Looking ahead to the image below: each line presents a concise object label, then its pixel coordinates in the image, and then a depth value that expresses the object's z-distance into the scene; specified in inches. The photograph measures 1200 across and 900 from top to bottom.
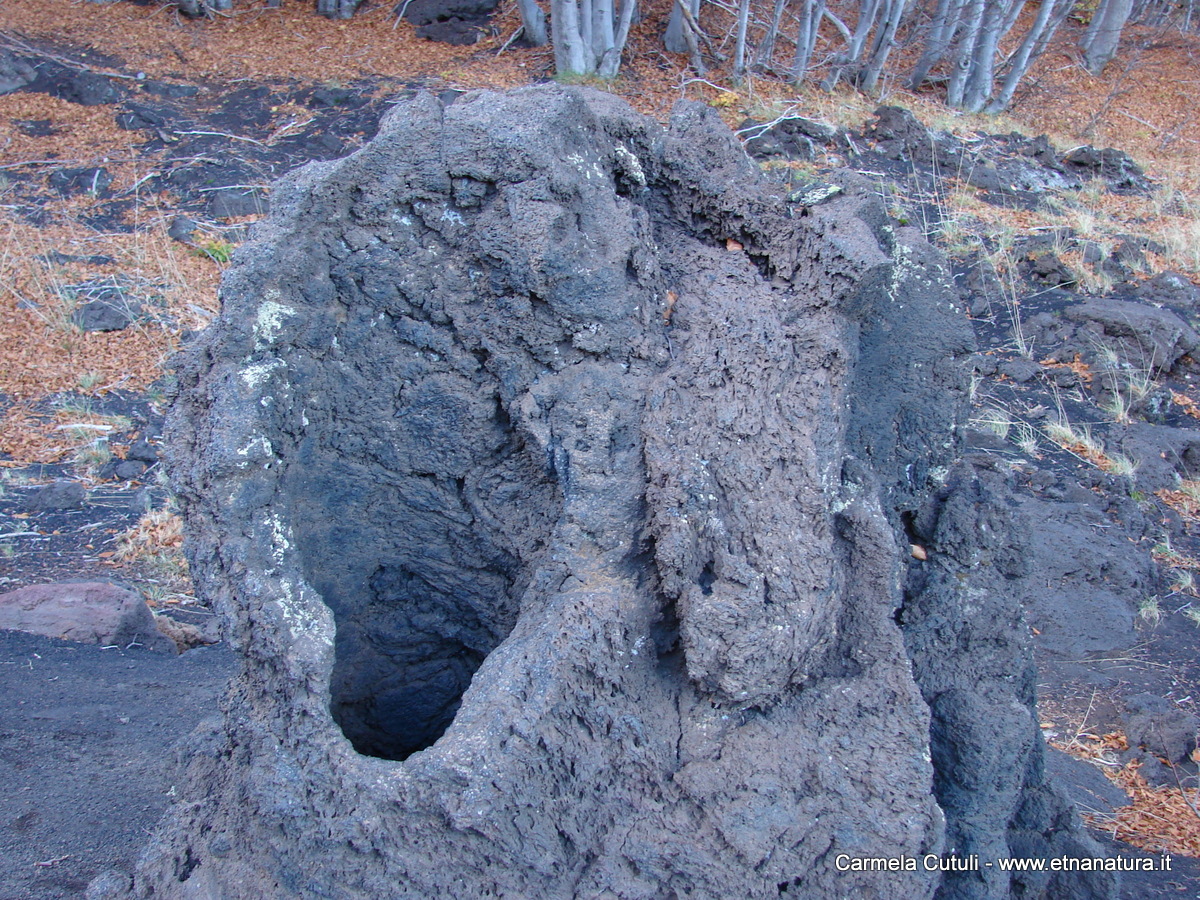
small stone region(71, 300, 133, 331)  270.8
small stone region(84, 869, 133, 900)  75.9
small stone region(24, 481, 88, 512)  208.2
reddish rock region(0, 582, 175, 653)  153.8
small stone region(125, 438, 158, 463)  229.5
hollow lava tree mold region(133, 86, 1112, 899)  69.0
